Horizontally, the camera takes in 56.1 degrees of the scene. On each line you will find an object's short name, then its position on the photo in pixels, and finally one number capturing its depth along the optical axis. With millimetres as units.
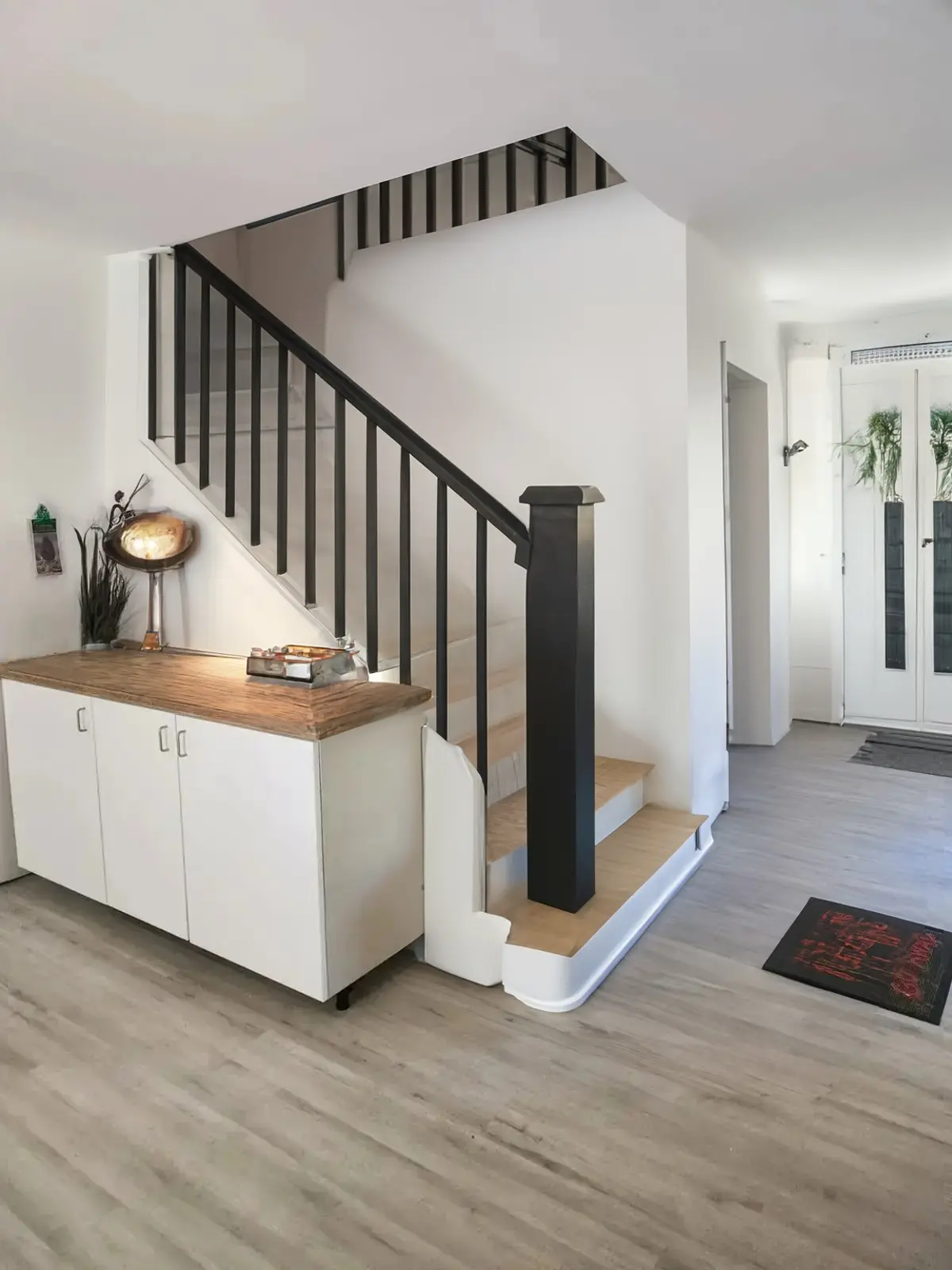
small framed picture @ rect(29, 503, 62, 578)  3316
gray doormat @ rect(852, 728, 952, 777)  4602
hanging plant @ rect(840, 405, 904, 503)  5254
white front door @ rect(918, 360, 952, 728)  5137
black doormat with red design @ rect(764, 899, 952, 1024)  2467
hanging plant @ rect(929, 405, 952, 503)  5133
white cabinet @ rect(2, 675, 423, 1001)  2291
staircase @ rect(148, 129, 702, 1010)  2475
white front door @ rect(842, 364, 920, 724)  5250
